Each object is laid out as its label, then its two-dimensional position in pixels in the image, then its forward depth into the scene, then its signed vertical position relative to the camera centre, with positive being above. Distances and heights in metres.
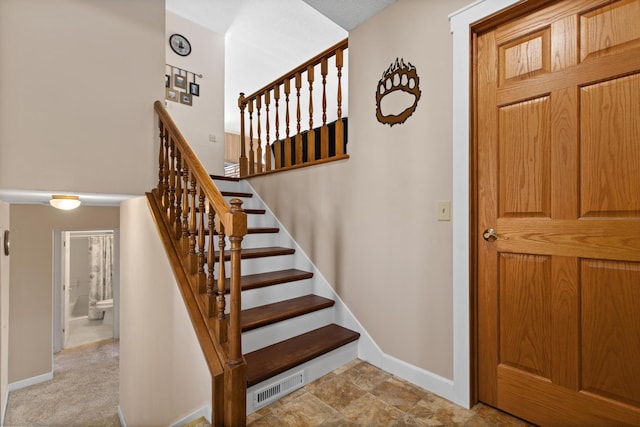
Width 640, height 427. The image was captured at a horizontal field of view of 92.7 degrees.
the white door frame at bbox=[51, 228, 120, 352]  4.72 -1.09
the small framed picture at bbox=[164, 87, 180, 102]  3.87 +1.55
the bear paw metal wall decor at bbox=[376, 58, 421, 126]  1.86 +0.78
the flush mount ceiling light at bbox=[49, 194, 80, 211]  2.52 +0.12
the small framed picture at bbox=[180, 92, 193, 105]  4.03 +1.56
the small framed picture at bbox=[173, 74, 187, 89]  3.96 +1.76
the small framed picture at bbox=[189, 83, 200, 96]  4.12 +1.72
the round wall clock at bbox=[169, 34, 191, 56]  3.92 +2.23
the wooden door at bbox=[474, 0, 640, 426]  1.25 +0.01
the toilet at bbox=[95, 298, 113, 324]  6.38 -1.93
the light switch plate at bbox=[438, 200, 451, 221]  1.69 +0.03
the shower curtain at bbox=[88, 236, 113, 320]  6.56 -1.19
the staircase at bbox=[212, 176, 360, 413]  1.72 -0.72
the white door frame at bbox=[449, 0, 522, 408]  1.61 +0.07
